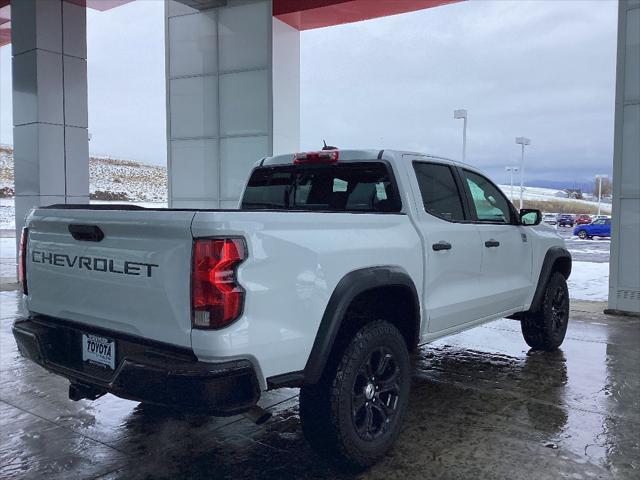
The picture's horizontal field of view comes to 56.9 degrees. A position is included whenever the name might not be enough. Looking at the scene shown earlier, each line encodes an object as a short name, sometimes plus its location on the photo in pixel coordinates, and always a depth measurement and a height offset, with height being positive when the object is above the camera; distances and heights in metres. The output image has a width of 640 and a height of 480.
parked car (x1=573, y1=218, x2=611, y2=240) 33.75 -1.25
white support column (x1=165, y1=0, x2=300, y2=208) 11.02 +2.14
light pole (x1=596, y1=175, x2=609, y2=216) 63.60 +3.28
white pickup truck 2.65 -0.46
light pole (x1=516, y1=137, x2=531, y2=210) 46.56 +5.22
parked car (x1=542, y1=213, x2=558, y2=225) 48.67 -0.95
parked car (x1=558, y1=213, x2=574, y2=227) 47.47 -1.12
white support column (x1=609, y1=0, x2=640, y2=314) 8.08 +0.52
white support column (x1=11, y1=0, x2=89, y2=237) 10.81 +1.88
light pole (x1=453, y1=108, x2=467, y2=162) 33.75 +5.22
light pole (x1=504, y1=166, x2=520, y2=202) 69.29 +4.37
